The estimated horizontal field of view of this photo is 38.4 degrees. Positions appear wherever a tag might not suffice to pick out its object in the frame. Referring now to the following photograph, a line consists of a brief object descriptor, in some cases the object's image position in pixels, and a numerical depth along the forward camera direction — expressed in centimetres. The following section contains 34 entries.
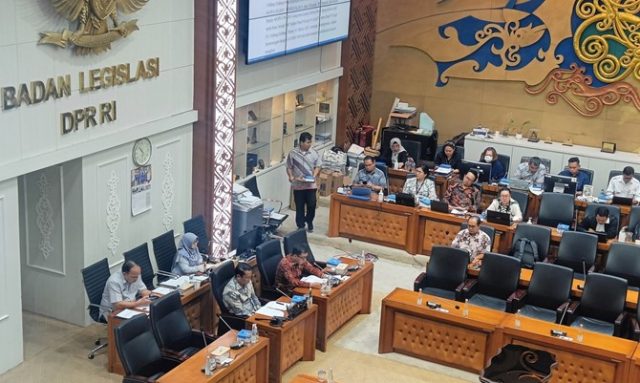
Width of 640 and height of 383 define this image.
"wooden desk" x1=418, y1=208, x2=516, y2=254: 1359
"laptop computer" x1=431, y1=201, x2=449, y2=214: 1396
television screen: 1412
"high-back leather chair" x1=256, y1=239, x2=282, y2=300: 1143
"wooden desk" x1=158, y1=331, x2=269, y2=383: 877
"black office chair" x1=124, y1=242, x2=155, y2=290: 1123
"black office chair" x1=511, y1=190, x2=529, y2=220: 1445
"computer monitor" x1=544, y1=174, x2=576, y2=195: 1488
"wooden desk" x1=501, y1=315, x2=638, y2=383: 976
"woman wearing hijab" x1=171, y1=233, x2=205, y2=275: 1145
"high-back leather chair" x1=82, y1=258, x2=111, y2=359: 1056
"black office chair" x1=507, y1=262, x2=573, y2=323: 1129
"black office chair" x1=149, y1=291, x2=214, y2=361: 959
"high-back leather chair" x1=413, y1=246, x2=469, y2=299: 1185
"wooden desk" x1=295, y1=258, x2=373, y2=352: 1111
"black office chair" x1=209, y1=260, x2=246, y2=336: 1040
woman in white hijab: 1645
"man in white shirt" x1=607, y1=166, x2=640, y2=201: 1504
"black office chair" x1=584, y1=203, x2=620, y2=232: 1359
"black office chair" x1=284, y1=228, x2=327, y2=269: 1204
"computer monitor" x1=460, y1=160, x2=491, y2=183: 1561
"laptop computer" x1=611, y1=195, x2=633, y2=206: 1450
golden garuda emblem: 1007
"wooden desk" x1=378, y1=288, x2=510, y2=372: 1051
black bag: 1267
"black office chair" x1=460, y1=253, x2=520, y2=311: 1159
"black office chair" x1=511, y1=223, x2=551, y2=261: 1293
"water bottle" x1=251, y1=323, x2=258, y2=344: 960
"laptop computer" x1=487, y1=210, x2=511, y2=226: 1346
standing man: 1477
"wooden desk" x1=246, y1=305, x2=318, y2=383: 1012
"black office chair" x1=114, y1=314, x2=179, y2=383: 895
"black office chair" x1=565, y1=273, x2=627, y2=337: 1096
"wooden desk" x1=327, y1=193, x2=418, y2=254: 1434
